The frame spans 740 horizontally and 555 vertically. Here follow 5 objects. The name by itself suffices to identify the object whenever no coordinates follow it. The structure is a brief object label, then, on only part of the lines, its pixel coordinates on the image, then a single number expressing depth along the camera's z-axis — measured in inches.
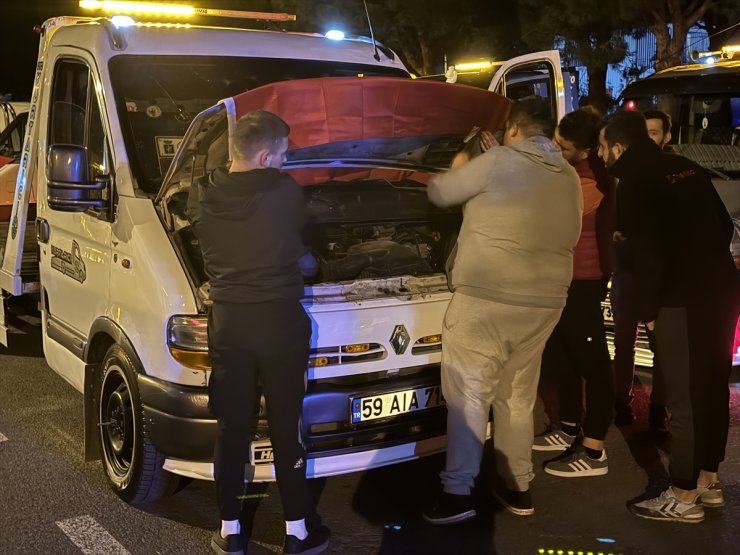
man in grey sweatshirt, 152.3
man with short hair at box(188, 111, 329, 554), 139.4
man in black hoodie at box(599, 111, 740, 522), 162.2
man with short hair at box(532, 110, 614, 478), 183.3
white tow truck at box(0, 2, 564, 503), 156.0
